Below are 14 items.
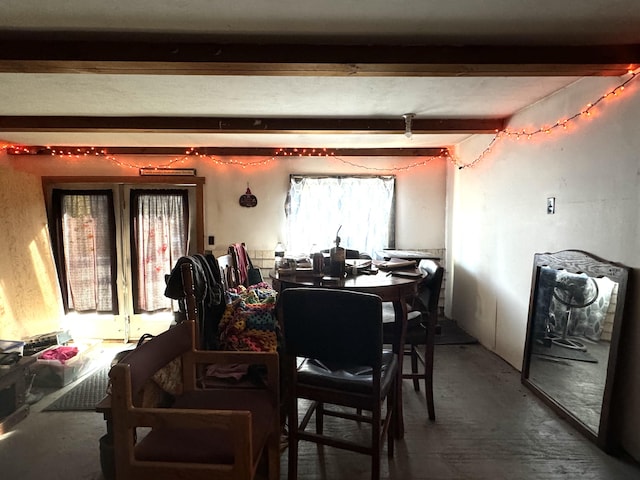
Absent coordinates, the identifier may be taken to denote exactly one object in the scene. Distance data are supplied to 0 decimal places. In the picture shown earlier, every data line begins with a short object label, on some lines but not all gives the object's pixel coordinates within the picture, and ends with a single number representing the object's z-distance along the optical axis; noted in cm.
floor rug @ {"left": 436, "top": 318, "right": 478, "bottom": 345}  395
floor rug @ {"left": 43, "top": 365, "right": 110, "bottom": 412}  279
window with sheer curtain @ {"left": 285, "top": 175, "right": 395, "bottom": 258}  462
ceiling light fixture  318
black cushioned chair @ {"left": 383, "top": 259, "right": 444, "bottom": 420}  246
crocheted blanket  253
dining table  216
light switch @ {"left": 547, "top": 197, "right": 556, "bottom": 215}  269
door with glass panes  442
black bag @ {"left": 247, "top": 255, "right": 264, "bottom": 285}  398
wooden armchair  129
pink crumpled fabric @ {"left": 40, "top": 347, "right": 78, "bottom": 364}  326
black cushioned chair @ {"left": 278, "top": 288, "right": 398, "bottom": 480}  165
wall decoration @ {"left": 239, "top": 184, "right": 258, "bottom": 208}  461
